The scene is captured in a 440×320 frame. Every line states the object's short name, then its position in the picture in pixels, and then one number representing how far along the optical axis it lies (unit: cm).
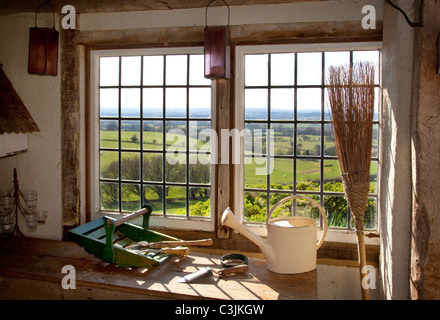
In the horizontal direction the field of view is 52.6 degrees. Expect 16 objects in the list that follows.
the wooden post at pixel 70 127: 359
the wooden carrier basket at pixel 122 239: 295
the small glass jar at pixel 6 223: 357
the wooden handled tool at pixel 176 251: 307
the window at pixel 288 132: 327
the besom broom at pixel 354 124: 279
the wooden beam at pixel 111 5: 328
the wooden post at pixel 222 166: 333
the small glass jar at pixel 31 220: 355
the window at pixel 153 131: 353
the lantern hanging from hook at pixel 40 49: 346
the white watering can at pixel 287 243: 286
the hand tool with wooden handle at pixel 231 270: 289
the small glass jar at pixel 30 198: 359
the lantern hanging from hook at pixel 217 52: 317
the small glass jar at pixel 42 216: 367
